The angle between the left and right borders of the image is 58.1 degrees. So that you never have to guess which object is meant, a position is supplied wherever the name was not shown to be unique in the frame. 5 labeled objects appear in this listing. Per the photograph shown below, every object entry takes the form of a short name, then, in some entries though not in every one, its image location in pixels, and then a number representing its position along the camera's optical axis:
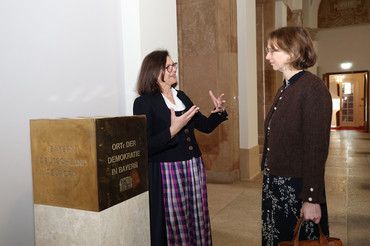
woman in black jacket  2.33
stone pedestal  1.51
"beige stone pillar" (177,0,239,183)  6.14
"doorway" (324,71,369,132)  19.64
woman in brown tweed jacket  1.78
